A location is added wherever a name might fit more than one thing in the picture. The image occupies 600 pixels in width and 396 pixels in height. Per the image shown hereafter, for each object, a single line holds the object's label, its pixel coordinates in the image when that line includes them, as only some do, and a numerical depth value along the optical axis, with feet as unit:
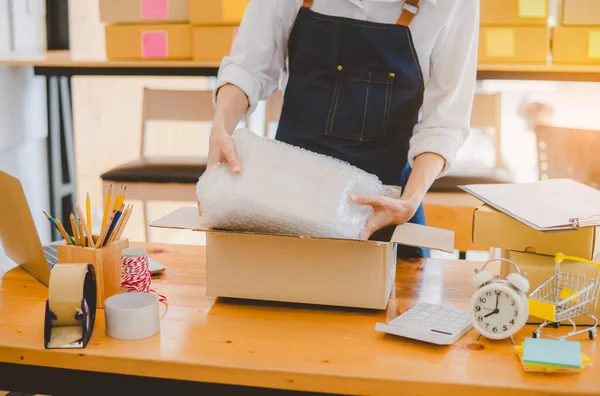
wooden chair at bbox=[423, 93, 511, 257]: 10.17
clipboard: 7.45
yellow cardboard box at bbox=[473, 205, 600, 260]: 7.52
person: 8.79
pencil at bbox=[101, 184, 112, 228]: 7.72
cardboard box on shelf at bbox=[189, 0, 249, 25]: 13.64
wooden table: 6.85
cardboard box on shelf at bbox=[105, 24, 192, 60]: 14.16
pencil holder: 7.65
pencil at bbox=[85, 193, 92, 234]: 7.79
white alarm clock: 7.18
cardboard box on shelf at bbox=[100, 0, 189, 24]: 14.07
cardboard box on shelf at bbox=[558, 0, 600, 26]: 13.00
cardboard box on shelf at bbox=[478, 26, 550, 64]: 13.38
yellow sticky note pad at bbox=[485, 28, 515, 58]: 13.44
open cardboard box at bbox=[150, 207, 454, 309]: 7.54
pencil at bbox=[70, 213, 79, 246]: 7.64
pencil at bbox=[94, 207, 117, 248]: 7.68
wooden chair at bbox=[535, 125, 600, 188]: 12.80
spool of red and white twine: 7.81
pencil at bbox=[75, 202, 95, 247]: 7.69
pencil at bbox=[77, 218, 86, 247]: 7.69
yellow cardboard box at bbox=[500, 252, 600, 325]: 7.44
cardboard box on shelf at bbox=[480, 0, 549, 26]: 13.21
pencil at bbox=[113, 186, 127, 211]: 7.69
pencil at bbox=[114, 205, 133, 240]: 7.77
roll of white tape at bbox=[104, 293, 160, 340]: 7.23
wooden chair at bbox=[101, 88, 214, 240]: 14.29
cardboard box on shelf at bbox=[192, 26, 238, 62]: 13.87
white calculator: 7.22
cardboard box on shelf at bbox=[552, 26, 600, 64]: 13.15
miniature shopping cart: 7.27
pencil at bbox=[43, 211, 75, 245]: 7.69
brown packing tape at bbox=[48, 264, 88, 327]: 7.22
